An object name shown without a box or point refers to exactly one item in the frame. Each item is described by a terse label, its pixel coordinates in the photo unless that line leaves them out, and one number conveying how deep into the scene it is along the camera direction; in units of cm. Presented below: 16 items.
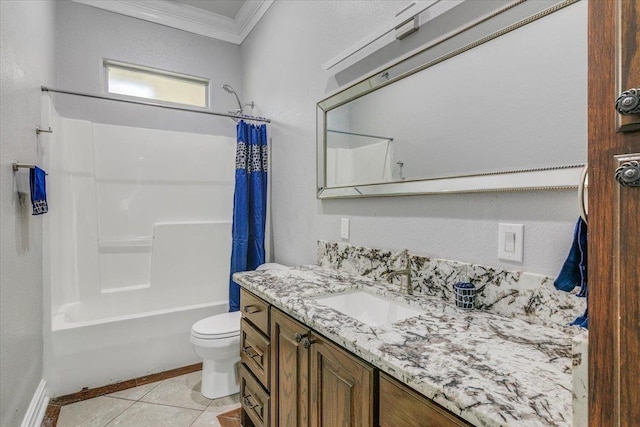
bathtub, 210
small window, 288
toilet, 197
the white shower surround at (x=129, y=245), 220
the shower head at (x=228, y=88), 283
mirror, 90
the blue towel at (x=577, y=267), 75
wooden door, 40
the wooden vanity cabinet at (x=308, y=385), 74
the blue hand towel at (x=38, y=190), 168
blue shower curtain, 254
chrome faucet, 133
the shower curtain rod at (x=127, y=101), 209
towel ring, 53
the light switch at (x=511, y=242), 100
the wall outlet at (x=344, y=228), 180
